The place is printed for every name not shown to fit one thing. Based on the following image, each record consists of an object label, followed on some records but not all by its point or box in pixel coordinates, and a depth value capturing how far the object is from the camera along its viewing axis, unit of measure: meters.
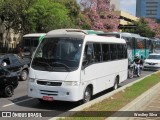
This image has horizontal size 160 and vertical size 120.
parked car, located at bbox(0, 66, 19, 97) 13.50
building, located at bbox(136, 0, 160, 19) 158.75
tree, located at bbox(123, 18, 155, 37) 86.38
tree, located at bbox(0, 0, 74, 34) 36.19
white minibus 11.40
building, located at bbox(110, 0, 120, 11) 110.47
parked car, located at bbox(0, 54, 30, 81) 18.17
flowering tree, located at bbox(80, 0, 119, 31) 58.31
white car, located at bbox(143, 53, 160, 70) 30.86
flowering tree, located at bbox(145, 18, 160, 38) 95.12
